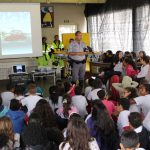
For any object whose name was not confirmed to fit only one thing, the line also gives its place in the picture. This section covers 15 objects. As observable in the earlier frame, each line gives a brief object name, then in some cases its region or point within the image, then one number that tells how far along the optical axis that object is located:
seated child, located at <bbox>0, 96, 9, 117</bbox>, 2.68
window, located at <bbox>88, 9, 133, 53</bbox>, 6.72
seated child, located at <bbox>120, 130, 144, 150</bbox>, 1.58
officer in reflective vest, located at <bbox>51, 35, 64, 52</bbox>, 7.06
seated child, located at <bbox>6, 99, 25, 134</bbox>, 2.59
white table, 5.71
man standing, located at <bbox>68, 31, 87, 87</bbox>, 5.06
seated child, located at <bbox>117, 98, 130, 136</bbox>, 2.38
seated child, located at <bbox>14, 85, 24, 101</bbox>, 3.28
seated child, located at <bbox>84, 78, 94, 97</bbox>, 3.58
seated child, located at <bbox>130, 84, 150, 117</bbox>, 2.71
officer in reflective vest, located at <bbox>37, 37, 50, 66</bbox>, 6.66
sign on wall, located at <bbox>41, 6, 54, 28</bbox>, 7.75
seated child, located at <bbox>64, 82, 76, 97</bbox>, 3.50
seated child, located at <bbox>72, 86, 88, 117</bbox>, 3.05
